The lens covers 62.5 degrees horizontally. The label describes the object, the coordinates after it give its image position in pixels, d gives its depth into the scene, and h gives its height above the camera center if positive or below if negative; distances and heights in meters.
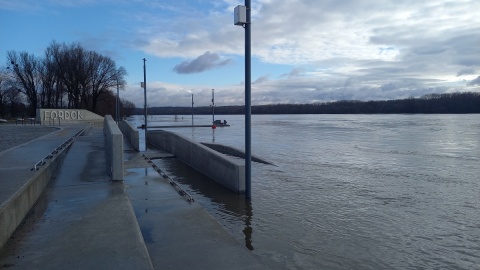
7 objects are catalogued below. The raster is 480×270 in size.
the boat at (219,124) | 69.38 -1.14
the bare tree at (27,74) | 67.61 +7.54
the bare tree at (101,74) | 70.38 +7.85
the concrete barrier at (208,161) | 10.59 -1.44
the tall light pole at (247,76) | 8.84 +0.98
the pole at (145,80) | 24.45 +2.35
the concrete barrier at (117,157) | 8.97 -0.89
